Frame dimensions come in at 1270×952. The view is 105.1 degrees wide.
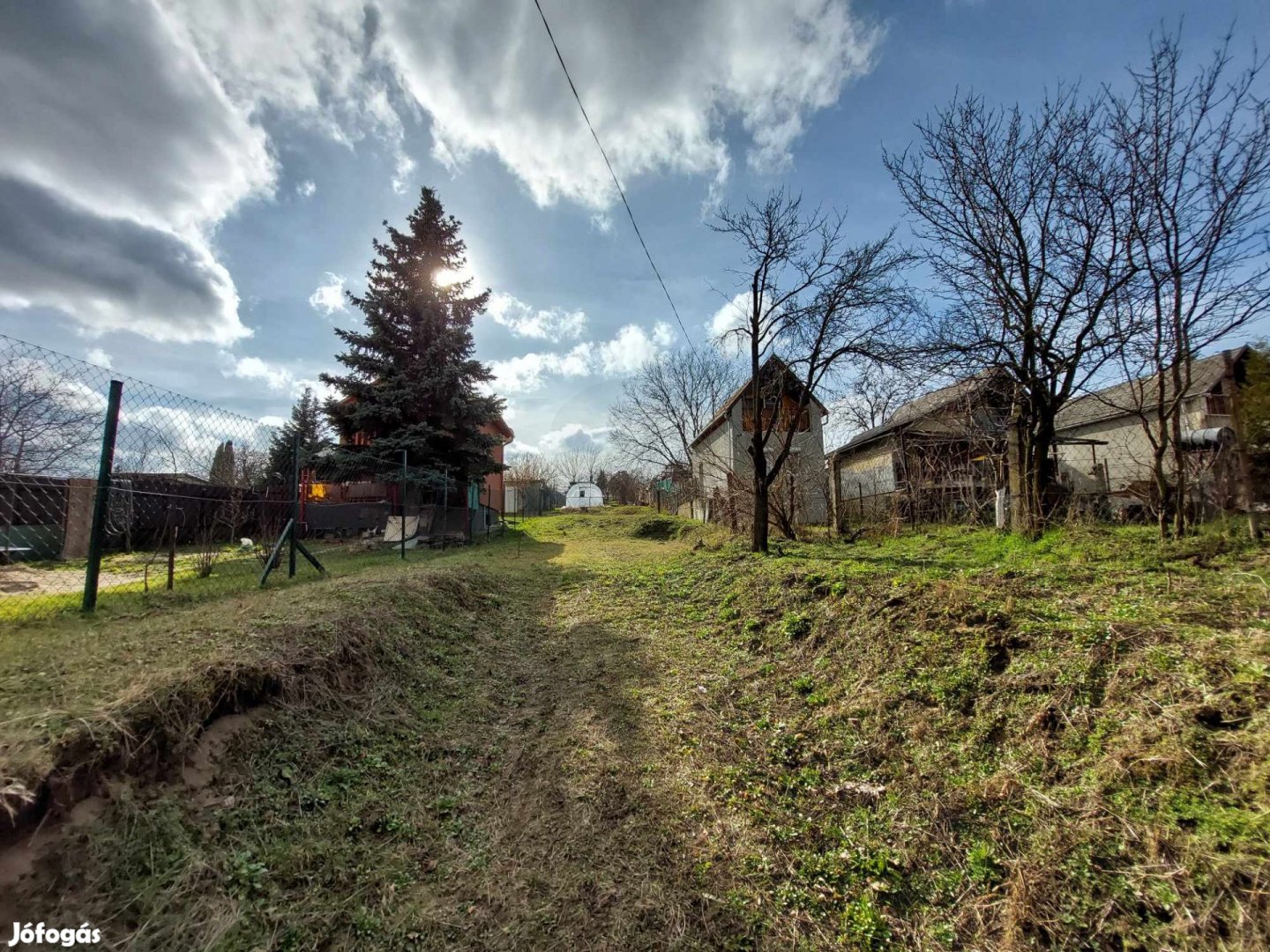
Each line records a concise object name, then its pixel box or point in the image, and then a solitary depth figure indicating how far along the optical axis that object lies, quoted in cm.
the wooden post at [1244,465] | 450
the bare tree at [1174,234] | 500
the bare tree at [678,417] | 3238
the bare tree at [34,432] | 362
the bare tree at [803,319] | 845
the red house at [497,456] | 2256
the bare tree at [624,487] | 4300
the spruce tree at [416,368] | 1385
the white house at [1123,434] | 823
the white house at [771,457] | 1024
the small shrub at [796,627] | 423
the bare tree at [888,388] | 843
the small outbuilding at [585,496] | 4175
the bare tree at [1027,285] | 632
